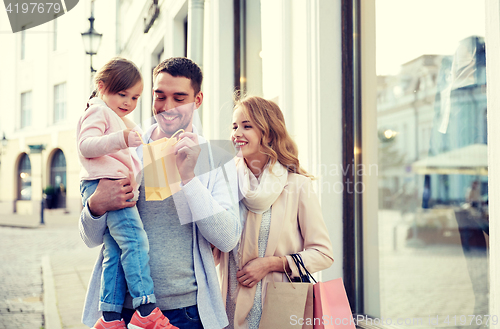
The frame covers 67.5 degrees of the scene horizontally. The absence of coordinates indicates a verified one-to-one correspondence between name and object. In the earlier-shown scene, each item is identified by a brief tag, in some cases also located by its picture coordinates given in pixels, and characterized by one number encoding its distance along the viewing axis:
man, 1.44
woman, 1.78
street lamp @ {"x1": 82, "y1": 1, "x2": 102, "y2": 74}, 5.97
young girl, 1.41
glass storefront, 2.18
